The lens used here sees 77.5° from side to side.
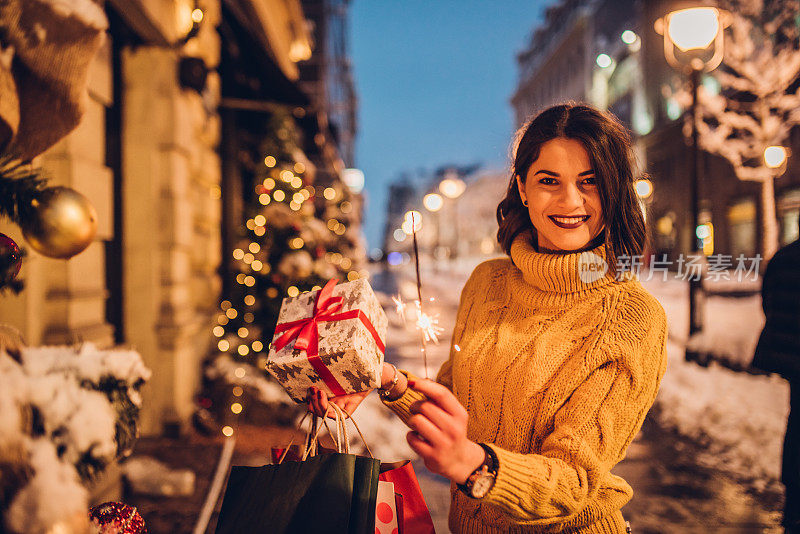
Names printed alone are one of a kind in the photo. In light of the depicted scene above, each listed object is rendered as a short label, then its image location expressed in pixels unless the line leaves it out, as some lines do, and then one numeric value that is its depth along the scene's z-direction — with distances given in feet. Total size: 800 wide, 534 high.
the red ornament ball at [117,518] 4.67
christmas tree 19.01
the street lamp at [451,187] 55.50
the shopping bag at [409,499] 4.93
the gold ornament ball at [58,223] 4.54
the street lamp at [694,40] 20.45
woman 4.25
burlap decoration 3.90
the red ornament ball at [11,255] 4.18
